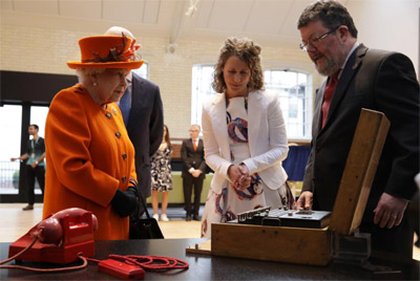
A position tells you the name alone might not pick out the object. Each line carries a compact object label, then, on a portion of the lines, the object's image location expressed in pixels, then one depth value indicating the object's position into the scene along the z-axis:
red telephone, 0.94
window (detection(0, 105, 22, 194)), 9.26
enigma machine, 0.95
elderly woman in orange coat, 1.37
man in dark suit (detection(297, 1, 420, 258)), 1.36
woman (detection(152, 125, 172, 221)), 6.82
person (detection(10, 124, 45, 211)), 8.13
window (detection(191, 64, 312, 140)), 11.05
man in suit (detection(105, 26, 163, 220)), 2.24
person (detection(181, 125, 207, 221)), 7.12
